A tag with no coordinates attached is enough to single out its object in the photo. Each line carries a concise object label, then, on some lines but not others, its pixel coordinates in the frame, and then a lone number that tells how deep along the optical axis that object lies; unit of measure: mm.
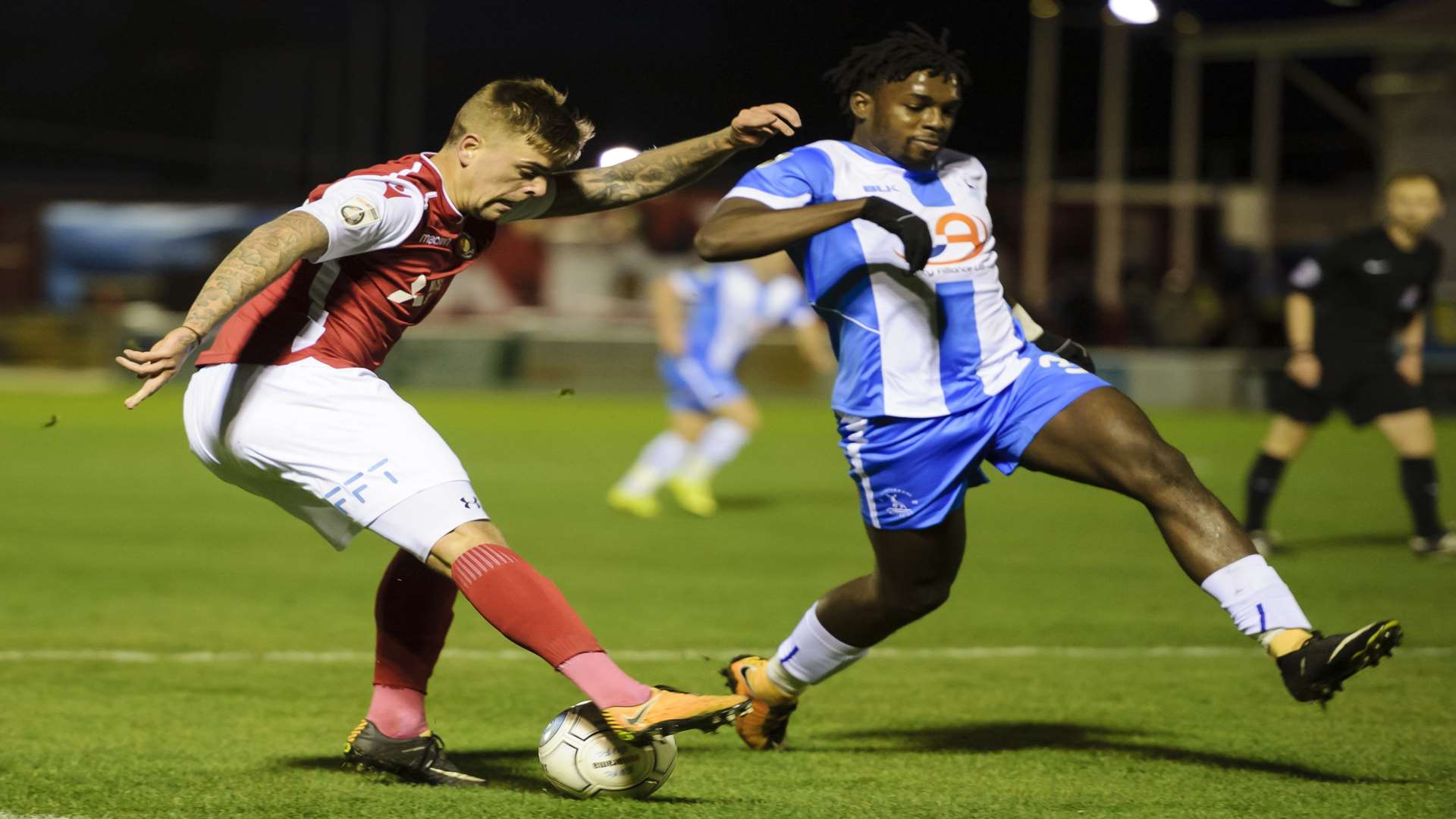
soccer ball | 8969
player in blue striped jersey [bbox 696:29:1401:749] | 9781
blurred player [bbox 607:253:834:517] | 26062
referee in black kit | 20437
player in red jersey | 8609
